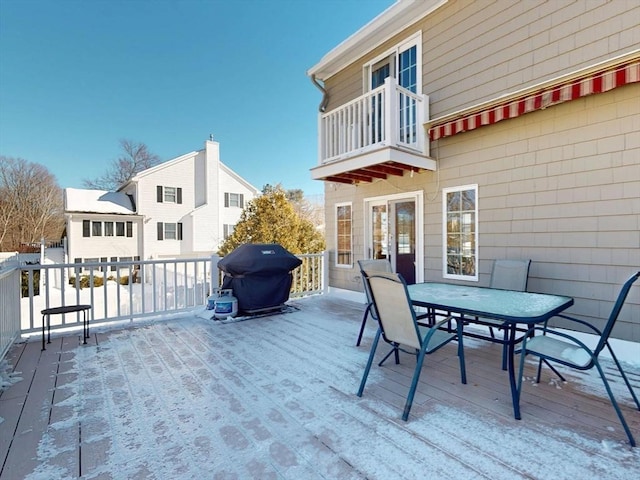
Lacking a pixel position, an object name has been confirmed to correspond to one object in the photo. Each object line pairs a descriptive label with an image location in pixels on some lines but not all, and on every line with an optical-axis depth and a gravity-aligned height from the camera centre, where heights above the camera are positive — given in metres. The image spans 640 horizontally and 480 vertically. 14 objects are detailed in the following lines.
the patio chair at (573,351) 2.00 -0.84
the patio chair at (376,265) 4.03 -0.37
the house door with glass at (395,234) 5.65 +0.06
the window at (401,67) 5.44 +3.23
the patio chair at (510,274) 3.88 -0.49
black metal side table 3.85 -0.88
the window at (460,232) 4.67 +0.07
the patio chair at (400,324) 2.37 -0.70
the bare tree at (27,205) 21.70 +2.53
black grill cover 5.16 -0.61
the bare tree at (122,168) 24.05 +5.50
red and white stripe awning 3.15 +1.61
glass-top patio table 2.30 -0.60
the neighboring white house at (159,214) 17.05 +1.44
